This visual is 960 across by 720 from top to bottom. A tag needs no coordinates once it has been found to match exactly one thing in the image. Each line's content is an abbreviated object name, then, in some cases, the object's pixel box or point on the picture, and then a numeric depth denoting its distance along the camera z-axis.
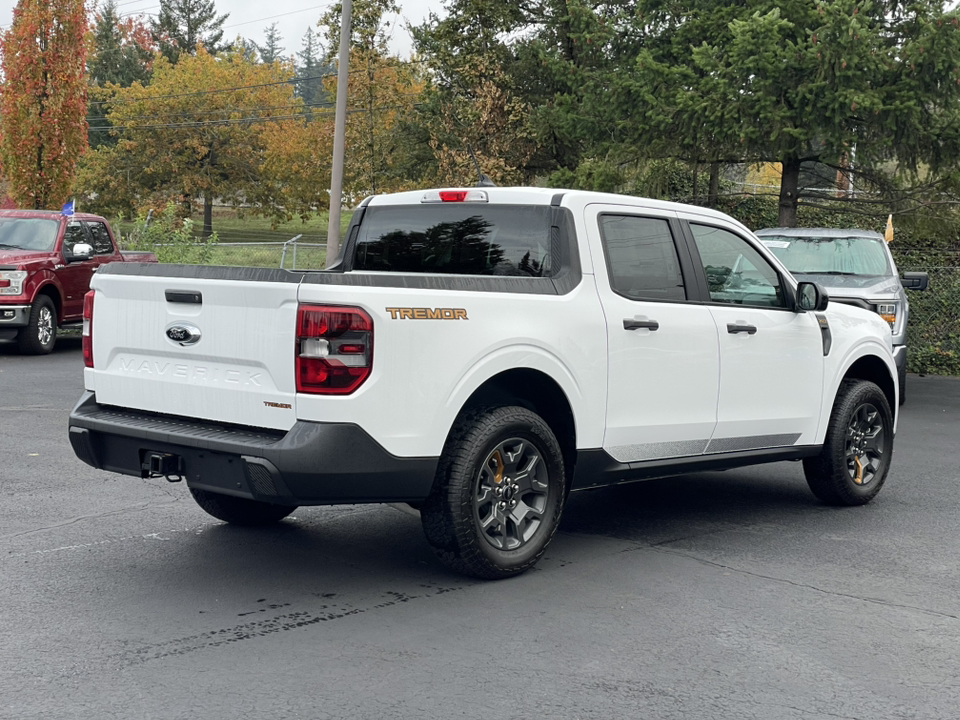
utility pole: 22.41
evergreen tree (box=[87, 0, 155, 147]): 79.25
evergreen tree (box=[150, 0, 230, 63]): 83.50
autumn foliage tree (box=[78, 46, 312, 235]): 65.12
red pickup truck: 16.14
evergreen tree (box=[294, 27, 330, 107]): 134.10
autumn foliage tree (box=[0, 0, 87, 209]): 23.86
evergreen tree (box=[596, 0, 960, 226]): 17.27
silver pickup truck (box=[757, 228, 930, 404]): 12.68
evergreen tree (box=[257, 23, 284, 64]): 149.00
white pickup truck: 5.10
